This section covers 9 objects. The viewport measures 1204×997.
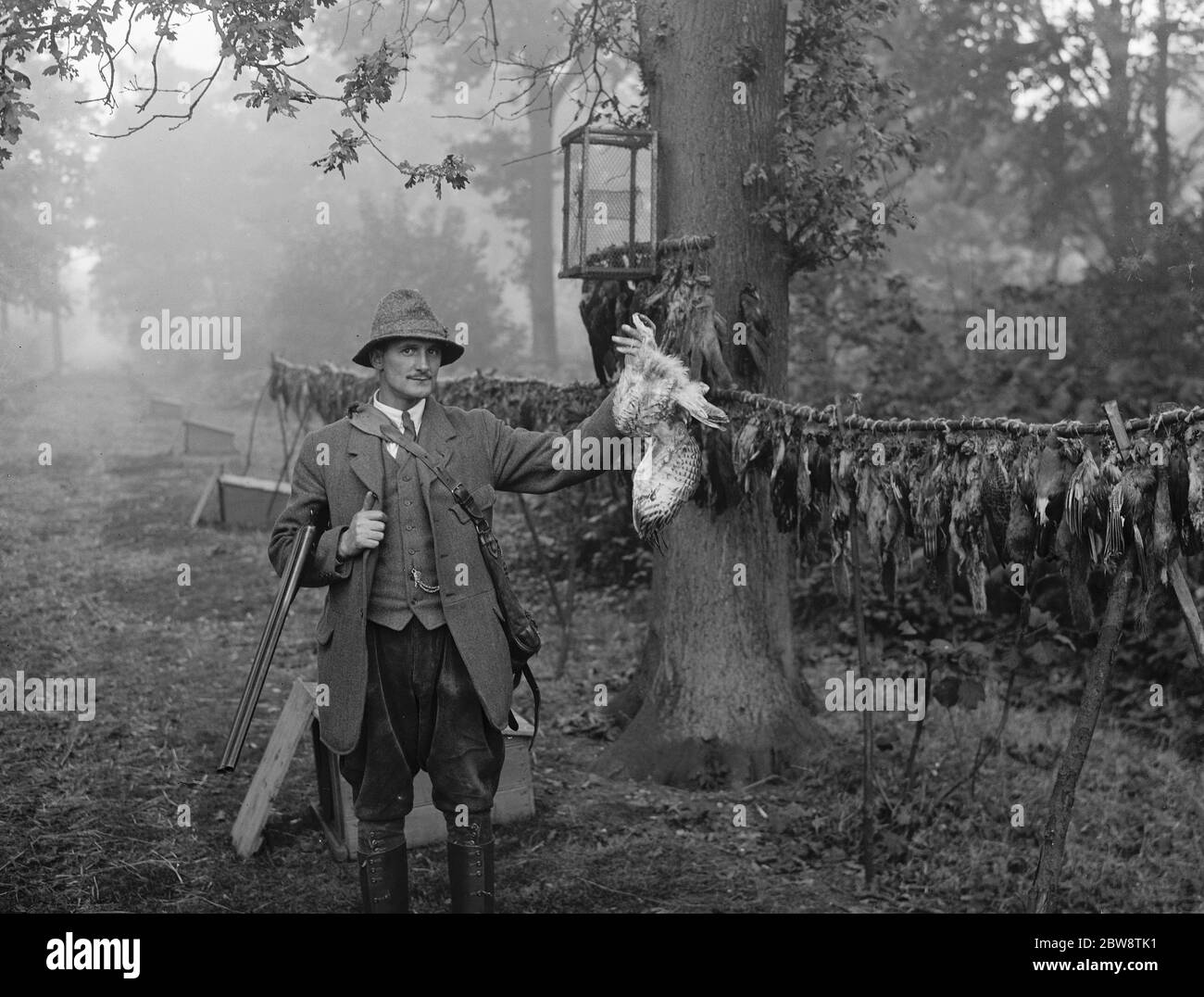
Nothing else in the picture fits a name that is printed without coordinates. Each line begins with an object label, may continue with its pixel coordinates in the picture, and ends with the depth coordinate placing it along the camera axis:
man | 4.09
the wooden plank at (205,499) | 13.72
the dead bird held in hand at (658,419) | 4.18
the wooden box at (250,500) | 13.57
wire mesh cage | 5.99
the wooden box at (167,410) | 26.08
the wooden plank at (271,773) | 5.36
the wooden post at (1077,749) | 4.00
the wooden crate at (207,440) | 20.83
